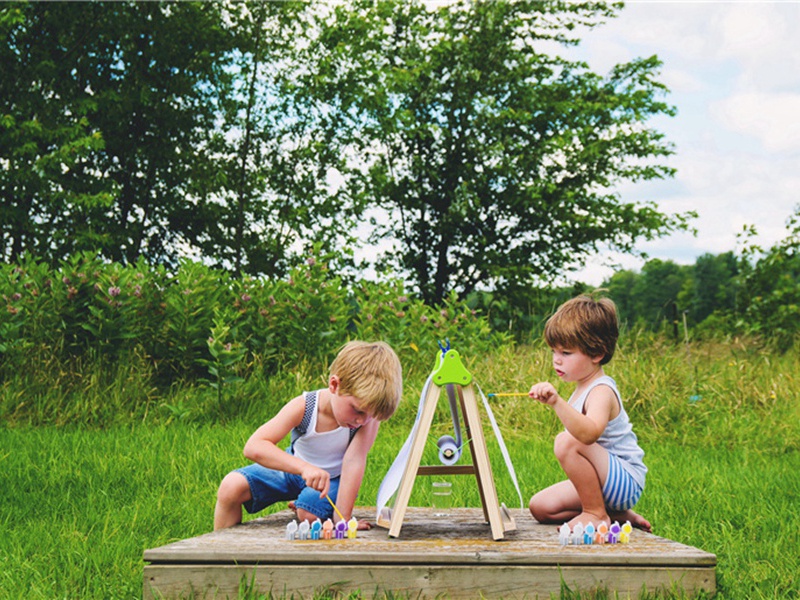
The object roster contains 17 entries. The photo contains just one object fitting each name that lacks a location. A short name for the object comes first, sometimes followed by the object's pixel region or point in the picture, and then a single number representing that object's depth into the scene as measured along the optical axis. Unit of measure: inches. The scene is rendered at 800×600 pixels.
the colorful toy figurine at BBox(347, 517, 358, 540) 119.2
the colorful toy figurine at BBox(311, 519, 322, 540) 117.6
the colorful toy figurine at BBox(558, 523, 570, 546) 115.9
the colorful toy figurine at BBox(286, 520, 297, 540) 117.7
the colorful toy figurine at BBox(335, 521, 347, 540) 119.1
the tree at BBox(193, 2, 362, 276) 700.7
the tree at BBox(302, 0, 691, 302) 852.6
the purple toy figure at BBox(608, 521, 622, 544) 118.5
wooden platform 105.1
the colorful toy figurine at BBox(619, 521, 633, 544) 118.7
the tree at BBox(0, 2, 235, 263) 587.5
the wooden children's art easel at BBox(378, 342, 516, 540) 116.6
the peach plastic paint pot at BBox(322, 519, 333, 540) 117.9
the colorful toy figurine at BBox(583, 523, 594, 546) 117.0
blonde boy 120.2
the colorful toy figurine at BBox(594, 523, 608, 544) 118.3
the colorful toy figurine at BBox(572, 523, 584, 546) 116.3
